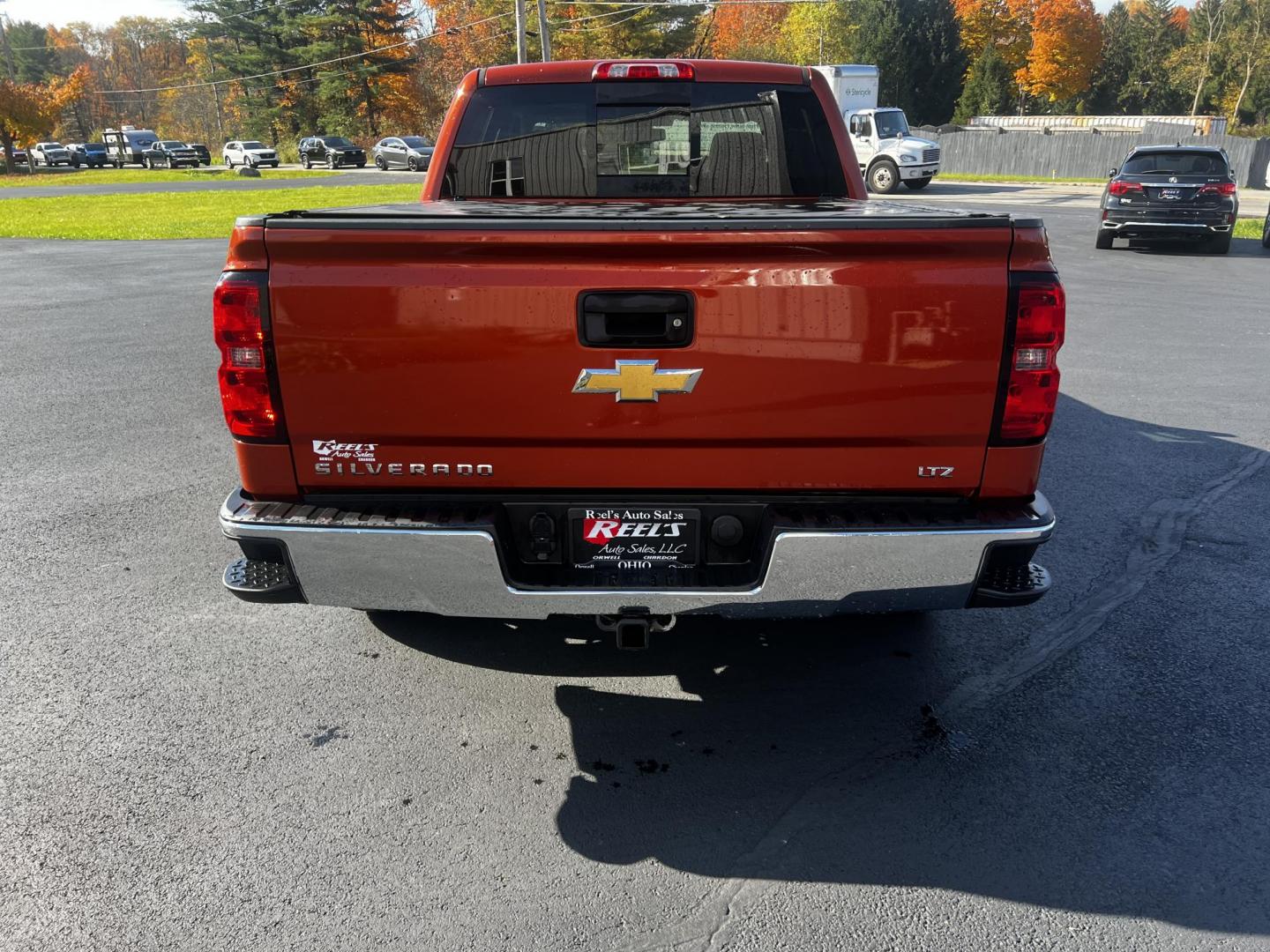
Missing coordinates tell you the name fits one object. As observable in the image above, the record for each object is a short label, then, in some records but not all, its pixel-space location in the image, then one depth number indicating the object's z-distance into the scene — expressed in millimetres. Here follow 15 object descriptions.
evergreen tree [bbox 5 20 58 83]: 97312
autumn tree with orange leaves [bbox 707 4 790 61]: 80750
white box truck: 29047
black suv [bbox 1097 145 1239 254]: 16203
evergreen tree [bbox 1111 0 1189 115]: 66188
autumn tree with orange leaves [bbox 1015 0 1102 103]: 65438
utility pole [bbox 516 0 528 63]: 36125
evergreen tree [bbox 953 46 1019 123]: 62156
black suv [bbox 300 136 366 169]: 49906
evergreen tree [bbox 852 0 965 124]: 55719
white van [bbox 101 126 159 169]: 60250
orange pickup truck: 2654
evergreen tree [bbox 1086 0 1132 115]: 68312
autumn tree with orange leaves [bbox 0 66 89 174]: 50562
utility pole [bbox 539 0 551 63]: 38844
